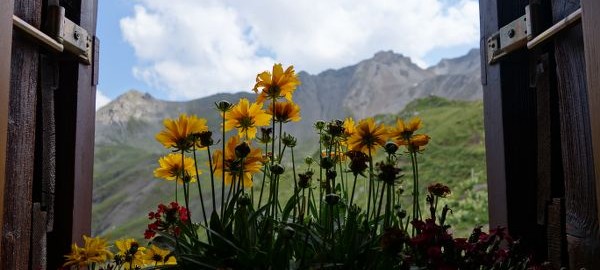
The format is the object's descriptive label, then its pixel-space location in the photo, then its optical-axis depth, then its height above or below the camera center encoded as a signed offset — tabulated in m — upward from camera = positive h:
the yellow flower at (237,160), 0.81 +0.03
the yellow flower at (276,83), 0.86 +0.16
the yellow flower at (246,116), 0.87 +0.11
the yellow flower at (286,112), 0.88 +0.12
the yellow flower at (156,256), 0.90 -0.13
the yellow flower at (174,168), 0.90 +0.02
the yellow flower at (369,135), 0.84 +0.07
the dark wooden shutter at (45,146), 0.85 +0.07
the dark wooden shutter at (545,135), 0.79 +0.08
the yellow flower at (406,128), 0.83 +0.08
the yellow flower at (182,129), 0.80 +0.08
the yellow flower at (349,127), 0.90 +0.09
